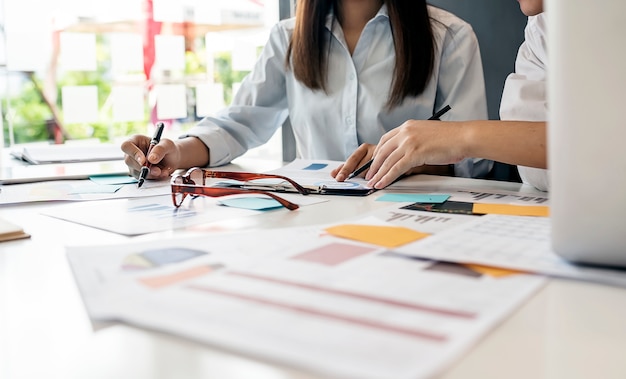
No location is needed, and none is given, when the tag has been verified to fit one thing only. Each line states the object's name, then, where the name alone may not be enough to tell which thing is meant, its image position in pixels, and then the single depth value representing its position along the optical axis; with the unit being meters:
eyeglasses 0.78
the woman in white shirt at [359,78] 1.38
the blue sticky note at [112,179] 1.06
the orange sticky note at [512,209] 0.69
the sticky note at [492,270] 0.46
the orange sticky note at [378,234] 0.55
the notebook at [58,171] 1.09
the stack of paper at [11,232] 0.64
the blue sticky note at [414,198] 0.81
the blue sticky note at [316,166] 1.17
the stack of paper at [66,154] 1.40
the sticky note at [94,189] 0.96
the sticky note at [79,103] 1.82
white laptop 0.45
